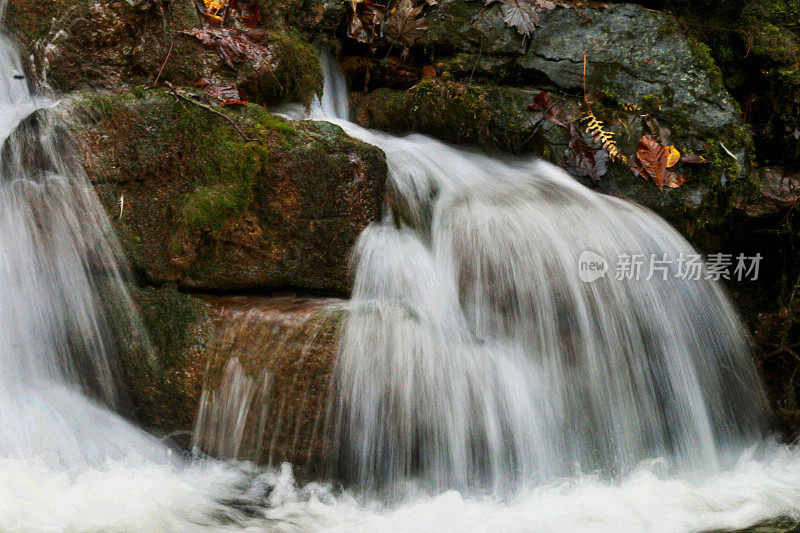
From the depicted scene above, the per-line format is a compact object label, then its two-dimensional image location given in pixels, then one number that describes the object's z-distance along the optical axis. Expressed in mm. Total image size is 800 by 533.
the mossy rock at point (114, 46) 3453
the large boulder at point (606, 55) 4121
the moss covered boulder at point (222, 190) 2930
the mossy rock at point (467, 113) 4215
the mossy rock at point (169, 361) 2832
